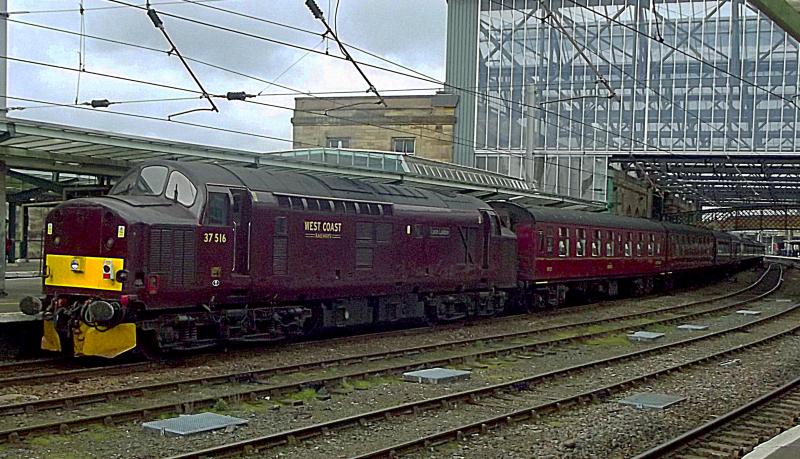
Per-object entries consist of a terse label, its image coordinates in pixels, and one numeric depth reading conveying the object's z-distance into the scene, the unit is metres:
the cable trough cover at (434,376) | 13.88
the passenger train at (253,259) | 13.52
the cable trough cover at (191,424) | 9.92
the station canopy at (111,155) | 16.20
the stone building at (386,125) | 49.69
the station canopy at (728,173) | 43.59
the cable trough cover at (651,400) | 12.21
